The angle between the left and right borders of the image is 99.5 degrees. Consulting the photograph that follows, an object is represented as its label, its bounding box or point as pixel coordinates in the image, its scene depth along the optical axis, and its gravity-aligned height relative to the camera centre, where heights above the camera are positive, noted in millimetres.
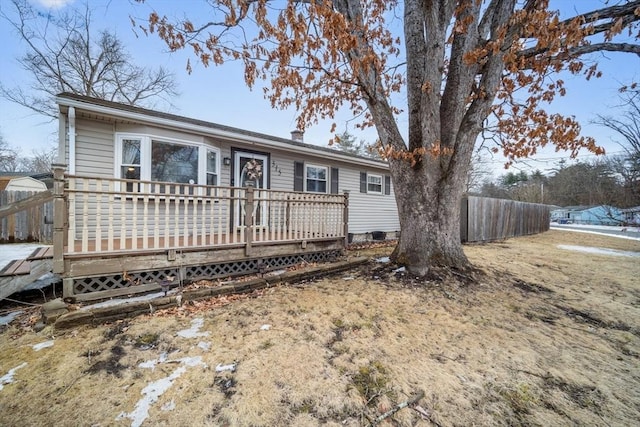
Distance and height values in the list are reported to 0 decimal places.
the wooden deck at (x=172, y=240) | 3459 -483
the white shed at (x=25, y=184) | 14641 +1648
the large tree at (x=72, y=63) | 13688 +8693
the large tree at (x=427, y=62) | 4336 +2692
